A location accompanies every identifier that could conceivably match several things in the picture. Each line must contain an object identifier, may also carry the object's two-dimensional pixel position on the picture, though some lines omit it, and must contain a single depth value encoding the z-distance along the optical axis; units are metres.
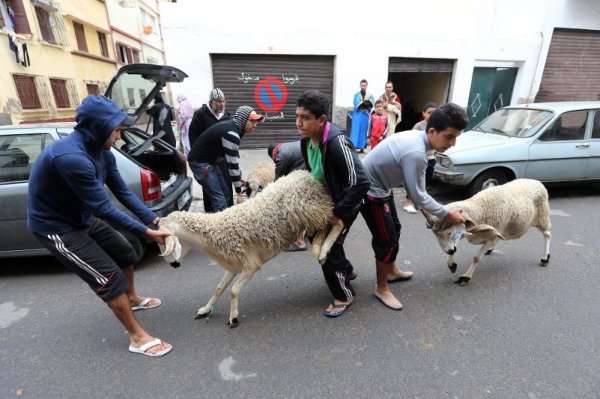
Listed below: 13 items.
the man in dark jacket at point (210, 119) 4.31
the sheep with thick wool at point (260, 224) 2.48
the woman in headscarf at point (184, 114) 7.44
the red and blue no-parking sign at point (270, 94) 9.29
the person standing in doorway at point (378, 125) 7.62
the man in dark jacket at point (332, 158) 2.28
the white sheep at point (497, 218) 2.95
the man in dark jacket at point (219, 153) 3.68
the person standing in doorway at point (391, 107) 7.84
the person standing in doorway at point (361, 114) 8.68
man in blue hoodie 2.04
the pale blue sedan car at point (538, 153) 5.33
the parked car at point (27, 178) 3.34
